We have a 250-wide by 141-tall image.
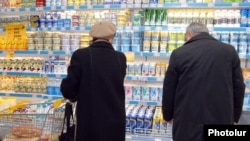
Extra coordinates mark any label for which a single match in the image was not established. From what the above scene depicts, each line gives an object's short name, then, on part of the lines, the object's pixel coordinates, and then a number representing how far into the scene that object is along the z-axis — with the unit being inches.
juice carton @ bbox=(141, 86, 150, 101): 150.4
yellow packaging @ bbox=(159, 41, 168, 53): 146.9
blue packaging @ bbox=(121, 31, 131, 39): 153.2
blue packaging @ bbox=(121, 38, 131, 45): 152.4
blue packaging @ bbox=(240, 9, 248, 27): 136.3
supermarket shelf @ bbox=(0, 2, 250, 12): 134.3
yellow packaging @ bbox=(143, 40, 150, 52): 148.9
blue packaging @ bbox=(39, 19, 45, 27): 168.6
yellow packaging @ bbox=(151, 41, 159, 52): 147.7
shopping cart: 84.4
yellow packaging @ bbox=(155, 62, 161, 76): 149.9
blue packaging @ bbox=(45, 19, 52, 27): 167.2
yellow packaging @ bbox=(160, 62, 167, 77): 149.5
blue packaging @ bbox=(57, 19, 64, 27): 164.7
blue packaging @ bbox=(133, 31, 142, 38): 151.0
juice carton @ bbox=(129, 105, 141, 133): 142.1
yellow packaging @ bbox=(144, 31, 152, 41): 149.3
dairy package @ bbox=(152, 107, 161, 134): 139.6
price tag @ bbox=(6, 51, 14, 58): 175.3
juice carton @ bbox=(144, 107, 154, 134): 140.8
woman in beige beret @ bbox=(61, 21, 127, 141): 96.7
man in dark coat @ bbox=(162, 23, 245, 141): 94.3
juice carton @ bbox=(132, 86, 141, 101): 151.8
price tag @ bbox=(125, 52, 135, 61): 148.6
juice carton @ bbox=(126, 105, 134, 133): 143.5
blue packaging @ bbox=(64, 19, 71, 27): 163.0
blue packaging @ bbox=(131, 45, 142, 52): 151.0
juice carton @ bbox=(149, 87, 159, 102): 149.7
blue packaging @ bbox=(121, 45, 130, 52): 152.4
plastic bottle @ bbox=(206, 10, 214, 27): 141.7
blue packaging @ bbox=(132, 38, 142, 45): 150.7
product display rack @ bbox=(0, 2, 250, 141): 136.6
